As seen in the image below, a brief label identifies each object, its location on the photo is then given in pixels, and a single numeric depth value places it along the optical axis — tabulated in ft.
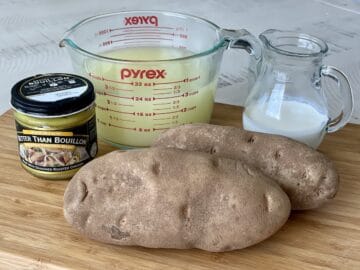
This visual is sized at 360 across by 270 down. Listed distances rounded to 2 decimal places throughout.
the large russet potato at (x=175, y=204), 2.23
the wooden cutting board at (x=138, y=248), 2.25
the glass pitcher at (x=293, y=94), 2.83
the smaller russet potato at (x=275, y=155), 2.47
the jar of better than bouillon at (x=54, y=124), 2.57
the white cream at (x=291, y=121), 2.83
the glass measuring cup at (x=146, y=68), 2.79
